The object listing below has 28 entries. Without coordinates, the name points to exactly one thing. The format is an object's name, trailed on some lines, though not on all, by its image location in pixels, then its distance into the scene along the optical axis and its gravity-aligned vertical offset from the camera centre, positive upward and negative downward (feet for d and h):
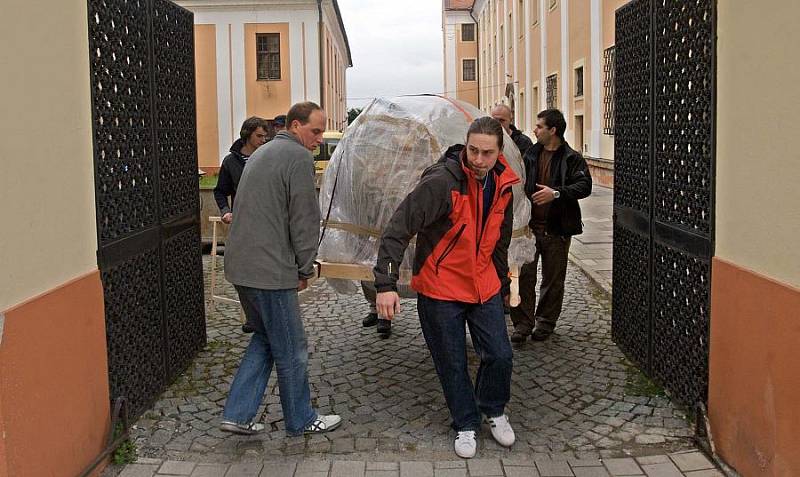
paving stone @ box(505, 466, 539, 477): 13.76 -5.33
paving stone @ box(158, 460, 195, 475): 13.99 -5.26
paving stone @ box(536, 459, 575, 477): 13.82 -5.35
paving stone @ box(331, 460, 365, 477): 13.83 -5.29
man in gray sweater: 14.37 -1.51
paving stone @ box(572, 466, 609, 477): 13.76 -5.36
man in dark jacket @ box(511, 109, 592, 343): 21.09 -1.29
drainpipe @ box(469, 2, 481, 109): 188.64 +25.05
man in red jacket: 13.75 -1.78
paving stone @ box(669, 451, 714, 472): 13.87 -5.30
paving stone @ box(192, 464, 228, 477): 13.88 -5.27
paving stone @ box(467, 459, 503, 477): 13.83 -5.31
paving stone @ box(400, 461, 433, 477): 13.82 -5.31
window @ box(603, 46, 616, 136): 62.34 +5.63
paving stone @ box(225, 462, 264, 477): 13.89 -5.28
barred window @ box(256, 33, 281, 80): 104.88 +14.99
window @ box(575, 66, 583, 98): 77.29 +7.99
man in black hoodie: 23.63 +0.38
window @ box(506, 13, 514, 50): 125.49 +21.02
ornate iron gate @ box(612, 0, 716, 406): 14.75 -0.56
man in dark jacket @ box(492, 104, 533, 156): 23.26 +1.10
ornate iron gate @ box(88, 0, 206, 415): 14.65 -0.39
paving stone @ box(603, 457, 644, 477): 13.79 -5.34
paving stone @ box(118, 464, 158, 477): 13.88 -5.25
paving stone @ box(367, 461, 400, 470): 14.10 -5.30
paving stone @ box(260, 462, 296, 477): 13.83 -5.27
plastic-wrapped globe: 17.37 -0.05
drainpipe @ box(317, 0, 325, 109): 104.83 +13.75
